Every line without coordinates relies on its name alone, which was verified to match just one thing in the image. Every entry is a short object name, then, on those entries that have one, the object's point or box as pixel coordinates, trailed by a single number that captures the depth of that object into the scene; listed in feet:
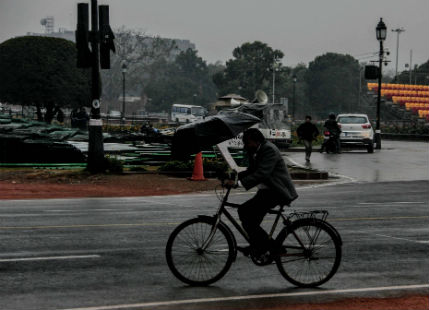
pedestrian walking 104.88
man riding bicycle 26.94
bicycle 27.45
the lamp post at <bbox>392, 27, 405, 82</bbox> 401.29
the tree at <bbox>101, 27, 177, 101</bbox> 384.27
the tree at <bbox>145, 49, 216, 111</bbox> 424.87
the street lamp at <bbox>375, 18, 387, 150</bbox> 143.64
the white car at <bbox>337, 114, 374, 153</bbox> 129.59
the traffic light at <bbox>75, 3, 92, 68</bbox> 73.51
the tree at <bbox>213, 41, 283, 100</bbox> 367.66
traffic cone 77.10
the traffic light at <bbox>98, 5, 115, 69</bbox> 74.54
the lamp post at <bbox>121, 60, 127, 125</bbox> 204.18
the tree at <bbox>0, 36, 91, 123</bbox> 151.74
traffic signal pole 74.90
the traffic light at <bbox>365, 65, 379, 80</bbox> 145.69
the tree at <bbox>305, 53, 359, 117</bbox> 383.04
